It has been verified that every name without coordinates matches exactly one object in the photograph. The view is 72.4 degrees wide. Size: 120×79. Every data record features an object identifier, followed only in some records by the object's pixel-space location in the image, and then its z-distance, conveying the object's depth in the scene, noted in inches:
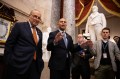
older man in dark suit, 39.7
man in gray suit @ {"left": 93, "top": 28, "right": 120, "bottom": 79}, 58.0
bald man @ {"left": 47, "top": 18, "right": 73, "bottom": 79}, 47.8
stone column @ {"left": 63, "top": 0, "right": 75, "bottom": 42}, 95.2
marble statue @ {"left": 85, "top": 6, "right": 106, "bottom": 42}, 96.9
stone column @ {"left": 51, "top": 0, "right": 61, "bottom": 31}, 98.5
